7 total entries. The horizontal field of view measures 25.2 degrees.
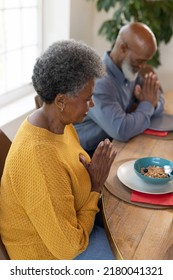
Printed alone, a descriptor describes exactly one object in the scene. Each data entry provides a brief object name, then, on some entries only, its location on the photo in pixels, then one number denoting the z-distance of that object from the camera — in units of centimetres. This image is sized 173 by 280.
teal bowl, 142
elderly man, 176
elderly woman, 111
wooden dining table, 104
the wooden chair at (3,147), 136
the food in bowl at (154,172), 137
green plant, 284
